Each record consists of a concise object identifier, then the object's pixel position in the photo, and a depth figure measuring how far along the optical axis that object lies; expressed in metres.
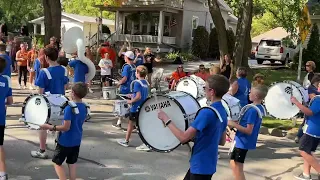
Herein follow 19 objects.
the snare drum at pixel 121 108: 8.22
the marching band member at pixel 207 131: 3.80
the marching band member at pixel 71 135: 5.00
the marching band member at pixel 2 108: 5.45
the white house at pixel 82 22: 47.81
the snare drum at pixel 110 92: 12.57
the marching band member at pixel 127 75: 8.73
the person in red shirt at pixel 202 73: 10.69
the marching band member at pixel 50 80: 6.47
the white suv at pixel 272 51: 30.86
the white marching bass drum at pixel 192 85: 8.80
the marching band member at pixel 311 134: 6.20
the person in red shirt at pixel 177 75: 12.13
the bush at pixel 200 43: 31.77
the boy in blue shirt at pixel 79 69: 8.59
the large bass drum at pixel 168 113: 4.41
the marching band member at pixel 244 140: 5.46
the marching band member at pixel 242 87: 8.23
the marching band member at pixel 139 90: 7.55
